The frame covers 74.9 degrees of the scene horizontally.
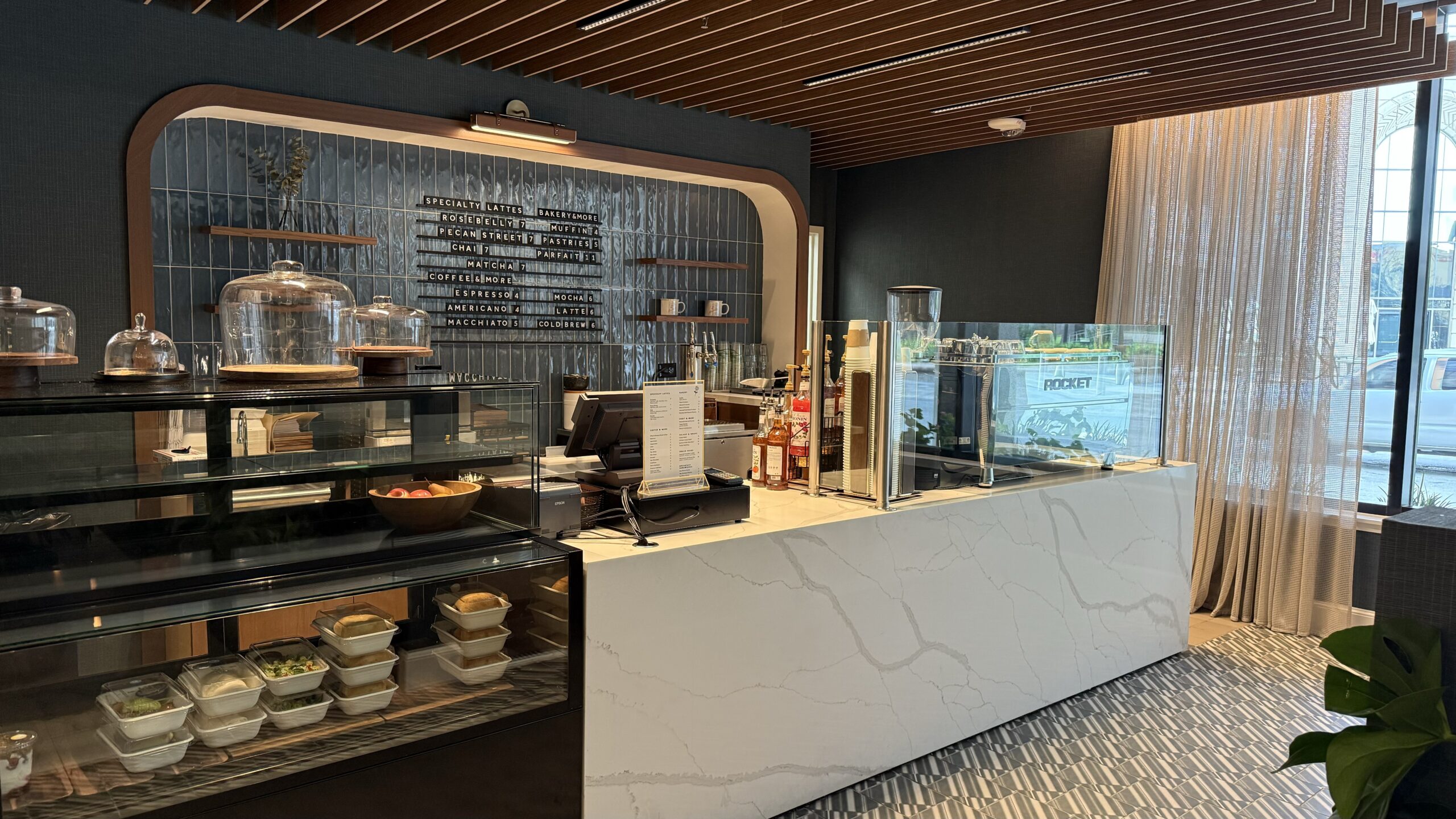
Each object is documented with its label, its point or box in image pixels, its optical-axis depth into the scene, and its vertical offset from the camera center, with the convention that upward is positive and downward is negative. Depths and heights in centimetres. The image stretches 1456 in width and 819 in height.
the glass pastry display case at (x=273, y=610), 188 -59
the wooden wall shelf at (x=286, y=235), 486 +55
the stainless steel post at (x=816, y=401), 346 -19
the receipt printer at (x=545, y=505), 256 -45
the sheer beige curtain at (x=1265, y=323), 525 +20
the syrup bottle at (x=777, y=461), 371 -44
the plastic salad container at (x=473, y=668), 239 -83
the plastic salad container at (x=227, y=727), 204 -85
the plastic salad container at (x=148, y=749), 193 -85
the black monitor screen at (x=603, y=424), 301 -25
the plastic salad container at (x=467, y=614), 235 -67
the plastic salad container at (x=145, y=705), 192 -76
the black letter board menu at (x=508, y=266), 579 +50
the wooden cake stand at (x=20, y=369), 198 -7
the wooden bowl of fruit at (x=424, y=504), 238 -41
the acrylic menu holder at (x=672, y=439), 294 -29
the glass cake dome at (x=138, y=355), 223 -4
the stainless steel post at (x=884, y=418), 335 -24
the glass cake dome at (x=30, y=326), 200 +2
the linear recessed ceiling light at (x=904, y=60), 443 +148
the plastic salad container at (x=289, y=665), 213 -74
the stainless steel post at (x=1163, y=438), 475 -41
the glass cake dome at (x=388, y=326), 264 +4
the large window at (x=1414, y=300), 509 +33
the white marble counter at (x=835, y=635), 273 -99
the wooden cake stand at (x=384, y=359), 253 -5
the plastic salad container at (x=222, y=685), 204 -75
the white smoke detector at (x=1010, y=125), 599 +145
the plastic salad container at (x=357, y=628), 218 -67
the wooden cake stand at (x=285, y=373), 221 -8
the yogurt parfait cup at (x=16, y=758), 177 -80
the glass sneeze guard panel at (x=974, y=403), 344 -20
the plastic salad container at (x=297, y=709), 214 -84
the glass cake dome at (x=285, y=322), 237 +4
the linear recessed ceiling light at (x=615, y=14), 396 +143
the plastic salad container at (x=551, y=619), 250 -72
